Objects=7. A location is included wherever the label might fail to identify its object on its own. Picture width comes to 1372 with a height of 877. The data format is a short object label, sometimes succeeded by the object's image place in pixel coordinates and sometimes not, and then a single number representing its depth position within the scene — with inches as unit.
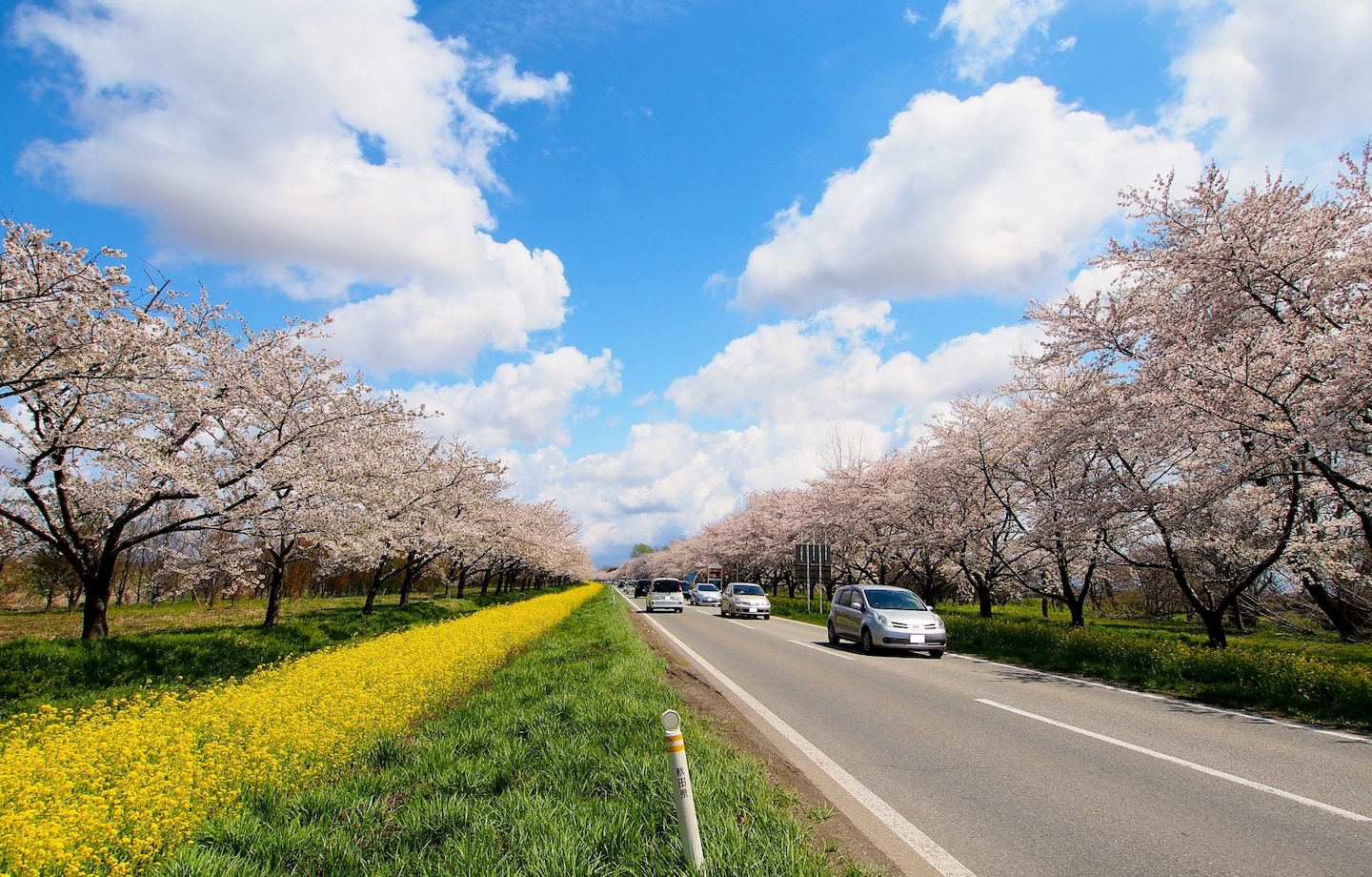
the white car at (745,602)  1152.5
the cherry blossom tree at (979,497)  920.0
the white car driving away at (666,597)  1454.2
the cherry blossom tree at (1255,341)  422.3
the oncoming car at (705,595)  1806.1
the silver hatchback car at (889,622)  570.9
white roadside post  131.6
